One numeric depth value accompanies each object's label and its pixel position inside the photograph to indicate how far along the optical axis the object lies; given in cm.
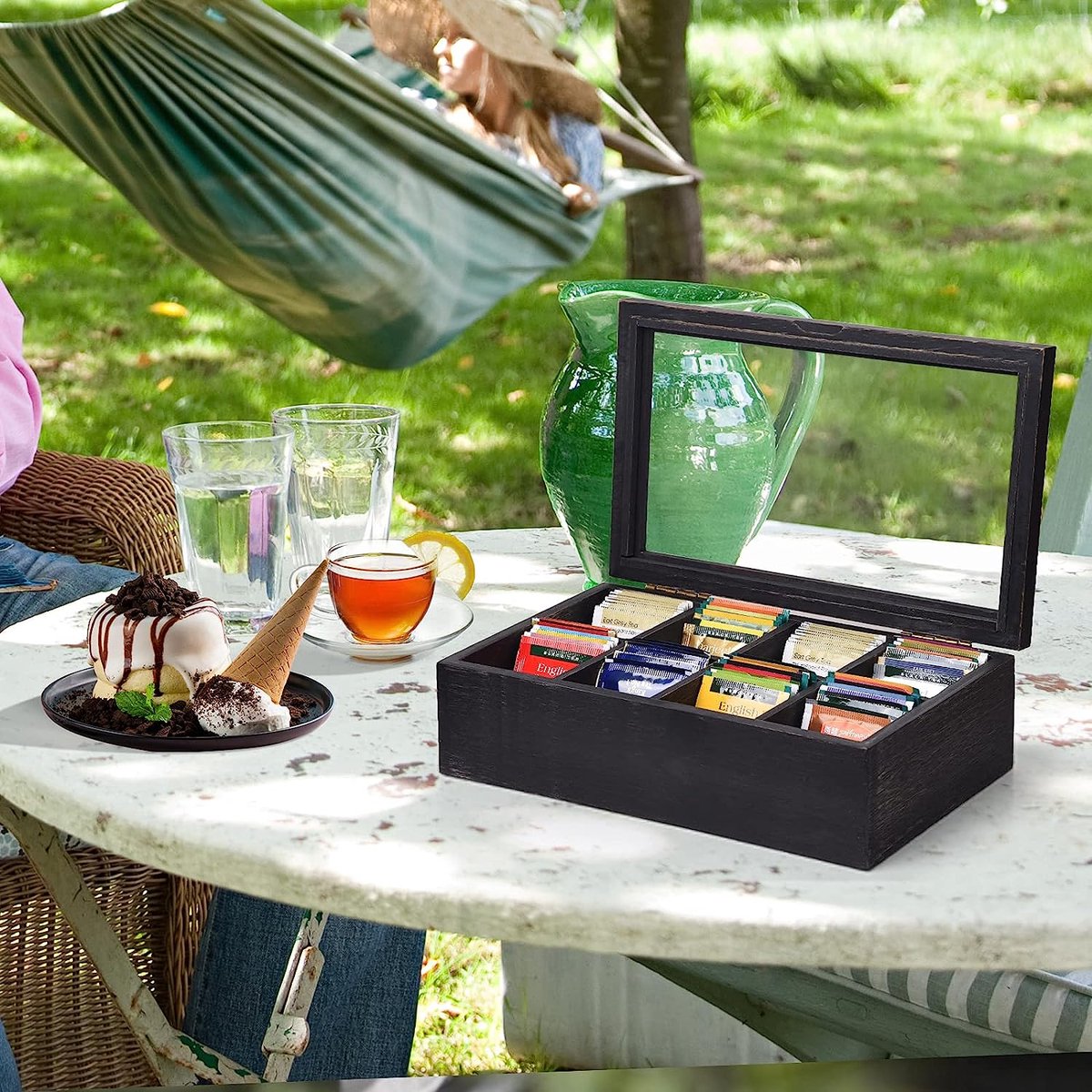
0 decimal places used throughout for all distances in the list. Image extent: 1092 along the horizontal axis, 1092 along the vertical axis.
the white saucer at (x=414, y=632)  237
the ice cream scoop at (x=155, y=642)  224
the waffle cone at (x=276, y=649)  225
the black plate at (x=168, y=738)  221
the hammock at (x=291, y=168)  414
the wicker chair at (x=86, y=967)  272
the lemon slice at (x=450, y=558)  252
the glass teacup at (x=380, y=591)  234
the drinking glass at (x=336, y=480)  247
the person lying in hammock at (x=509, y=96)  507
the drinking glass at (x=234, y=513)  242
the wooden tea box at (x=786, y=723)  207
